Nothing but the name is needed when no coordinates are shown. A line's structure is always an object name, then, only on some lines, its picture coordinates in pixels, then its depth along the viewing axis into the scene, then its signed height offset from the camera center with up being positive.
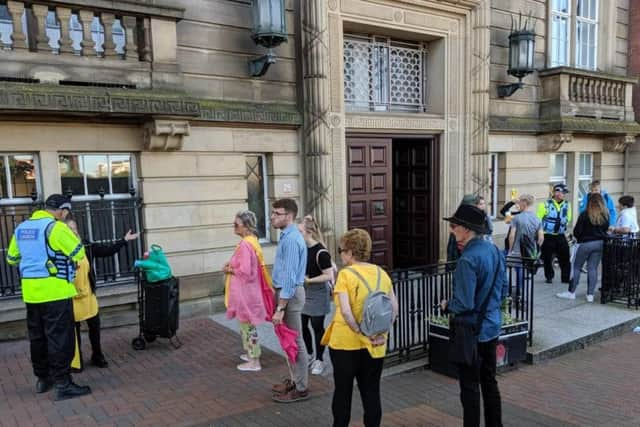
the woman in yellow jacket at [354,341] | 3.56 -1.23
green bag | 5.89 -1.06
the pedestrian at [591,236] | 7.88 -1.12
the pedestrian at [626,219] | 8.65 -0.95
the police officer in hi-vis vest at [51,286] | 4.68 -1.01
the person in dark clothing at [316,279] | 5.09 -1.09
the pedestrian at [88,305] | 5.30 -1.37
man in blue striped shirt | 4.59 -1.03
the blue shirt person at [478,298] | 3.67 -0.97
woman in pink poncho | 5.18 -1.15
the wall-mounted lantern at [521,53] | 10.59 +2.50
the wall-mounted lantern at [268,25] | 7.47 +2.29
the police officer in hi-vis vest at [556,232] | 9.37 -1.26
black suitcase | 5.88 -1.57
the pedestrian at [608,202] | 9.66 -0.78
